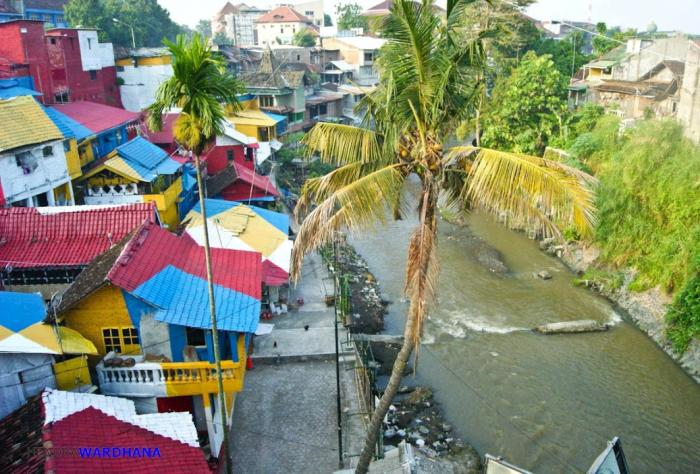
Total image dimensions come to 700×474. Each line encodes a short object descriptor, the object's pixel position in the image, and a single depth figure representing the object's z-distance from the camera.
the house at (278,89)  42.19
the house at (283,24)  87.06
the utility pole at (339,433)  13.41
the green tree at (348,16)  94.38
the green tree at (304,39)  70.62
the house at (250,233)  20.56
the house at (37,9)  47.06
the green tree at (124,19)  48.69
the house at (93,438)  9.22
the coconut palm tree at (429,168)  8.06
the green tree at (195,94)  8.72
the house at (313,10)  111.06
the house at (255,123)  35.62
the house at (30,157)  18.88
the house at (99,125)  25.78
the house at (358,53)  63.41
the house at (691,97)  24.91
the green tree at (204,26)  147.12
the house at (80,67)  30.58
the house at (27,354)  10.66
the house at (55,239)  15.02
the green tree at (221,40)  87.07
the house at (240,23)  112.19
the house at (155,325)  12.11
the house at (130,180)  22.33
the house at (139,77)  38.53
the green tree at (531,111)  34.66
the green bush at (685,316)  20.11
